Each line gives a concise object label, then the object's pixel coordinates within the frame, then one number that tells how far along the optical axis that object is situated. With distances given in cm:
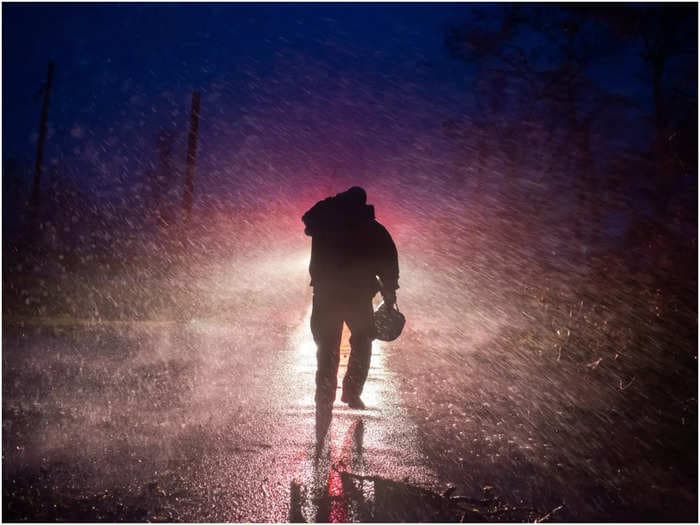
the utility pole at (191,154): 2041
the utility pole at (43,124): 2567
